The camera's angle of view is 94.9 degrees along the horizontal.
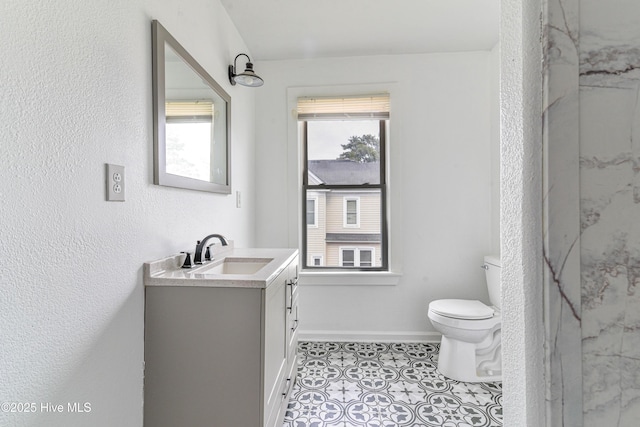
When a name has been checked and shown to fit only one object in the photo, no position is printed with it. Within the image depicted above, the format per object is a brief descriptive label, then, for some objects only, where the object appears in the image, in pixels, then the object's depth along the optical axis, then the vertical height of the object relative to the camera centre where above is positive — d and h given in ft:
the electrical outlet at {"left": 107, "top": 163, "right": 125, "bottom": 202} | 2.99 +0.32
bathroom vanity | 3.37 -1.59
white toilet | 6.21 -2.83
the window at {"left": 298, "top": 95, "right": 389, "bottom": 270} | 8.50 +0.57
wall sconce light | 5.98 +2.79
